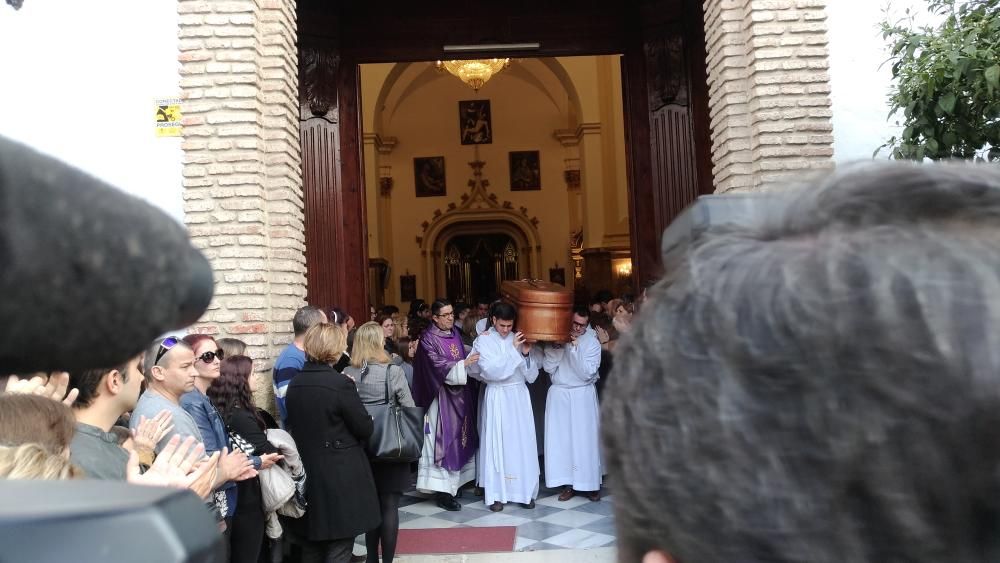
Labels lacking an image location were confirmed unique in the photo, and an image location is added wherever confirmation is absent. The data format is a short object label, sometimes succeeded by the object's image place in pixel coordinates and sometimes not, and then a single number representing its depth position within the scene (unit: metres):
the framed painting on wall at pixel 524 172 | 22.91
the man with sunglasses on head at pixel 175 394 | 3.63
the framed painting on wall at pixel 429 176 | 22.78
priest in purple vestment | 7.13
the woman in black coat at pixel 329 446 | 4.67
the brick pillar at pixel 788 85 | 5.87
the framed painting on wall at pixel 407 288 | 22.17
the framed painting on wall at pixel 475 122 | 22.75
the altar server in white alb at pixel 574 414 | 7.43
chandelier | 14.74
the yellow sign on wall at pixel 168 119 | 6.23
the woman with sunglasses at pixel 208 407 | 3.94
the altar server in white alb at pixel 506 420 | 7.16
